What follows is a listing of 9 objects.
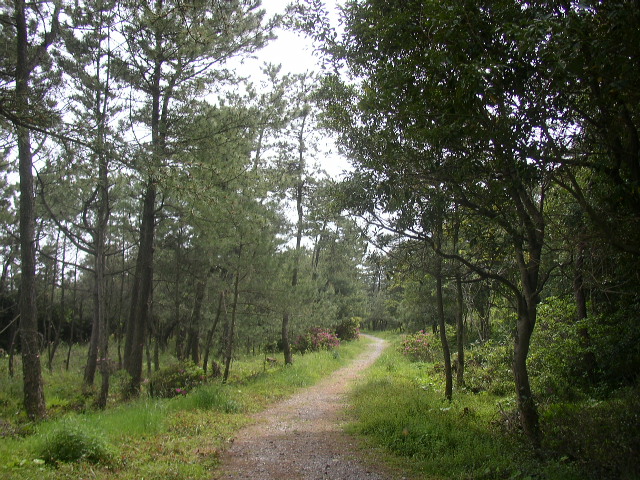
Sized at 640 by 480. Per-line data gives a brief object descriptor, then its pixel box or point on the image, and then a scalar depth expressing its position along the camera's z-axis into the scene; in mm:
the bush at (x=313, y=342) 22469
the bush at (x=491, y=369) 9789
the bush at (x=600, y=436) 4398
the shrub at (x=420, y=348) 18047
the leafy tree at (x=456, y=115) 4414
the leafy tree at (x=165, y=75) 9594
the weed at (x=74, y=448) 5234
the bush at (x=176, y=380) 11094
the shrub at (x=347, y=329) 30734
